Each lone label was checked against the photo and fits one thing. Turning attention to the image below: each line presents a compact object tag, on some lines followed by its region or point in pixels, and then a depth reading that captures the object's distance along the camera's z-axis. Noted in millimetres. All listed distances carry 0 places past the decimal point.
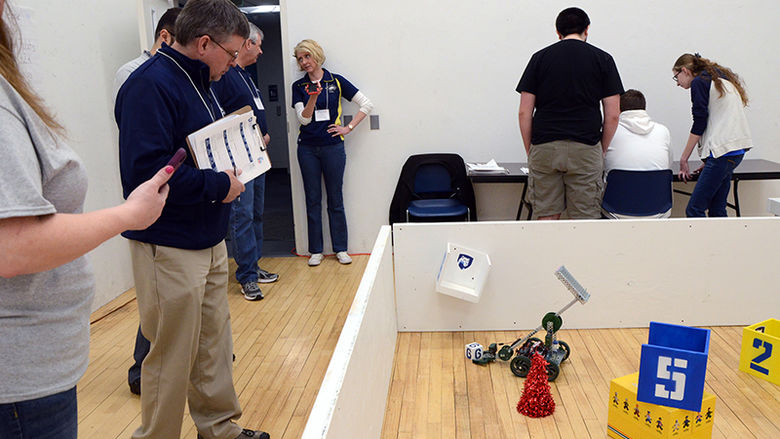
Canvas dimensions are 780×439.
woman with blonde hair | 4332
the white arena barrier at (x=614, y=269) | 2766
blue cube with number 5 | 1908
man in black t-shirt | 3174
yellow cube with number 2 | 2357
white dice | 2605
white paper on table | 4156
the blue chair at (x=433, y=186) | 4539
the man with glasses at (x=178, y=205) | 1692
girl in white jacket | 3672
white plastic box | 2773
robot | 2473
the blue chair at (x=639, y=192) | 3416
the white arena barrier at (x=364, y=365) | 1221
